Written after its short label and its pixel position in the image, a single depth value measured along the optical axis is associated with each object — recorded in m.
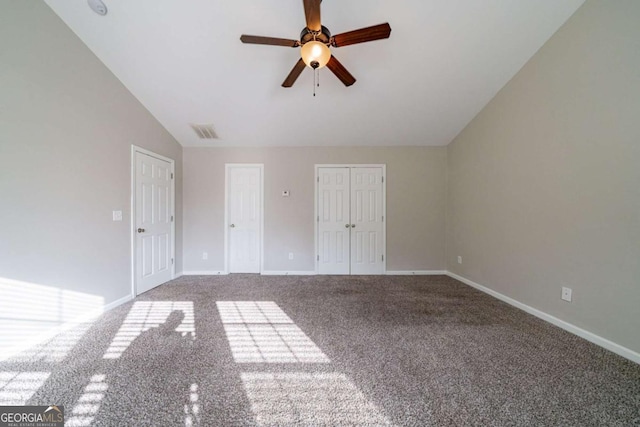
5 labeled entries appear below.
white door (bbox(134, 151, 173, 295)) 3.43
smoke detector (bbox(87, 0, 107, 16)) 2.28
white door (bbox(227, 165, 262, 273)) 4.54
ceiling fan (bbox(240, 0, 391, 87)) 1.87
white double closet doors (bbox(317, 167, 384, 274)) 4.55
